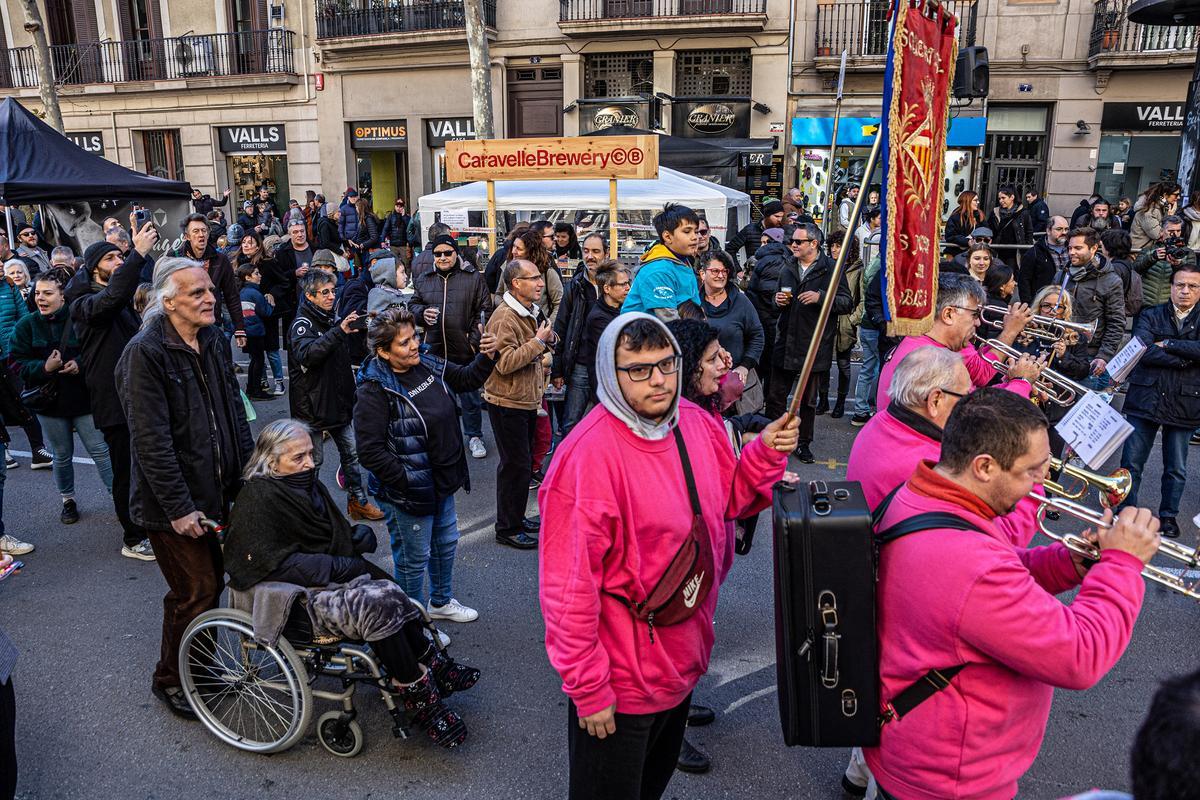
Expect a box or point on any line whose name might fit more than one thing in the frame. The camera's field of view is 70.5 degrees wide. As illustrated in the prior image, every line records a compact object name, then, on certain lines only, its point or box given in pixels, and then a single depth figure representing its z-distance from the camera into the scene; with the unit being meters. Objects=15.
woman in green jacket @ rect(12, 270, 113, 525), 5.70
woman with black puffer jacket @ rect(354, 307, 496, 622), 4.09
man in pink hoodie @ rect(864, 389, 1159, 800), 1.95
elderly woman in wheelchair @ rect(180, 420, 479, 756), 3.44
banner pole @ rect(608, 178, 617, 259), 9.77
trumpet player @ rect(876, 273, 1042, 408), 4.05
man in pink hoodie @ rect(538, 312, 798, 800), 2.37
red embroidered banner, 2.76
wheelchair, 3.48
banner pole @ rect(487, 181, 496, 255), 10.50
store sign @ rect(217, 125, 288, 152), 23.58
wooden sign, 9.74
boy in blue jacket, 5.13
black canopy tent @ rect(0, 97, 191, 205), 9.52
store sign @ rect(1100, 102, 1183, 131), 17.59
